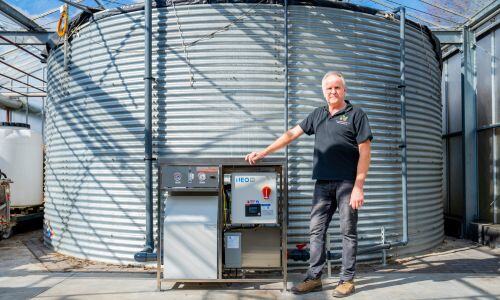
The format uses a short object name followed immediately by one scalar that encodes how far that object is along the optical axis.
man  3.84
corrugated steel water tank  5.23
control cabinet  4.05
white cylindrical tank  8.31
